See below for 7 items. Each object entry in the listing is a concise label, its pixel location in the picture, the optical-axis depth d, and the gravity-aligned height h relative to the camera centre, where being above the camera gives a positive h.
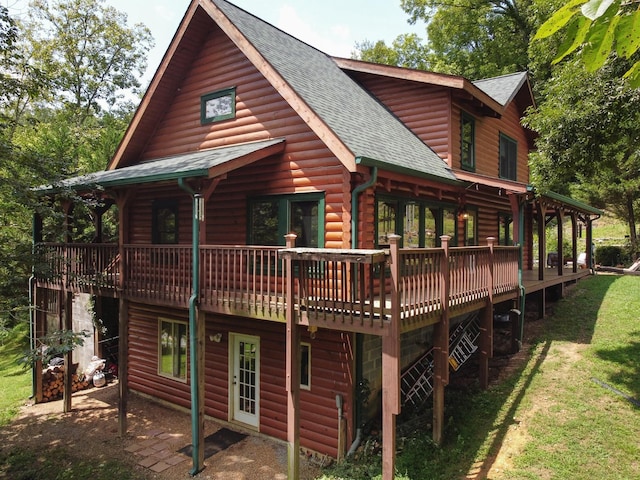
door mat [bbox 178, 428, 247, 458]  9.80 -4.74
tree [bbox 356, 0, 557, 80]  32.38 +16.49
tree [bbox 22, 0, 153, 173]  27.80 +13.68
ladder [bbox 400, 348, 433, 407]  10.24 -3.44
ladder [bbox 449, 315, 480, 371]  11.63 -2.91
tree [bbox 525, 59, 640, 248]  10.44 +3.17
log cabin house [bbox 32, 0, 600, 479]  7.77 +0.34
